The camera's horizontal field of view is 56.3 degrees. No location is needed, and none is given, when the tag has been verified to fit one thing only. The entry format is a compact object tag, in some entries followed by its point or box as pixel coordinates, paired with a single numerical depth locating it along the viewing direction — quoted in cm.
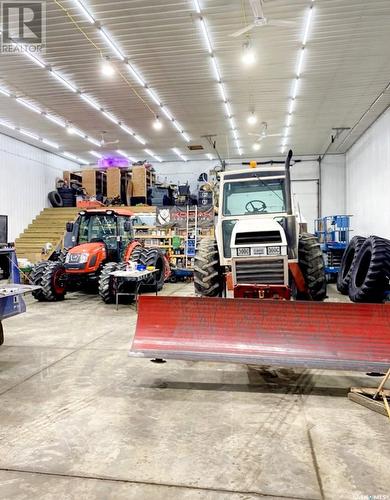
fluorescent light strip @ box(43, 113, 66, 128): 997
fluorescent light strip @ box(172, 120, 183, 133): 1051
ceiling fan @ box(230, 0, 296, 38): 456
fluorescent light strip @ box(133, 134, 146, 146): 1187
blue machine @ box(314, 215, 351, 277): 895
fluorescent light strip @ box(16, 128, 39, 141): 1117
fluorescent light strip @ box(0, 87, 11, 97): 822
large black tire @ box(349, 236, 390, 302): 526
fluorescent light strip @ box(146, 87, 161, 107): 828
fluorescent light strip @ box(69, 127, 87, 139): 1101
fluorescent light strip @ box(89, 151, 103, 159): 1422
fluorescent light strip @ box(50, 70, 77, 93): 749
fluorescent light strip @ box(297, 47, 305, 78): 667
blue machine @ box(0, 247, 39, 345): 364
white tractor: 393
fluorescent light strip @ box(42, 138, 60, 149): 1253
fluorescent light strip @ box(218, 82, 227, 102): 801
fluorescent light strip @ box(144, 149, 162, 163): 1396
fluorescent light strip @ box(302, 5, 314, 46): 553
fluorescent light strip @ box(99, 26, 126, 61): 598
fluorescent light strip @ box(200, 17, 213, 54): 573
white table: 600
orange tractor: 695
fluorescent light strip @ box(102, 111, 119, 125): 975
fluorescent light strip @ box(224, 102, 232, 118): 912
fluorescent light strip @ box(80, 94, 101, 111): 867
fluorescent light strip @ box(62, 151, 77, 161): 1450
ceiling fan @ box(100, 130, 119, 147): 1175
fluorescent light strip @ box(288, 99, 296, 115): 900
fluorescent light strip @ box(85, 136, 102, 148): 1218
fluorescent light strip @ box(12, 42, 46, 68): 633
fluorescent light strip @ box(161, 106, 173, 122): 941
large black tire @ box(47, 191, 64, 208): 1398
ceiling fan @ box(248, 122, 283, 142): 1083
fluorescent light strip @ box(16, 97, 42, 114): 882
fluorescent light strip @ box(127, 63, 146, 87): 720
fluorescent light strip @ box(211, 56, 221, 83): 695
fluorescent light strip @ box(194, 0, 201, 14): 524
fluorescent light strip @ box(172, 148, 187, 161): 1399
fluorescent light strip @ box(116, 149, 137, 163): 1398
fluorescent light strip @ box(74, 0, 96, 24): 525
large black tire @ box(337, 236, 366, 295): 733
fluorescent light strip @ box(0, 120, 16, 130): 1040
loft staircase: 1149
